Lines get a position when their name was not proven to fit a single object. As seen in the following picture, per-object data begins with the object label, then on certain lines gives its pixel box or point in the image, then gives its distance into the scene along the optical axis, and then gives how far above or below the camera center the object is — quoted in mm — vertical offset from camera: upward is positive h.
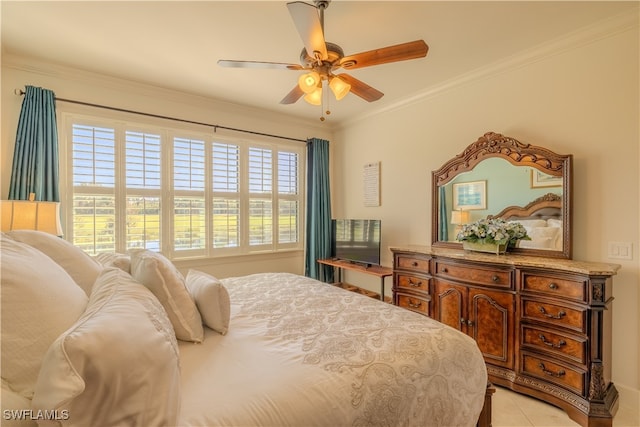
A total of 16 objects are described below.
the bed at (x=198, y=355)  667 -553
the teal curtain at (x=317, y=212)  4191 +10
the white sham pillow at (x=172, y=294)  1286 -367
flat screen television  3580 -359
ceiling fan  1539 +959
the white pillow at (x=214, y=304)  1411 -448
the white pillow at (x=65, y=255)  1171 -183
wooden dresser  1818 -783
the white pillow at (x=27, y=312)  748 -281
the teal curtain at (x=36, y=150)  2518 +557
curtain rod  2754 +1074
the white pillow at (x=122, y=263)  1467 -255
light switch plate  2055 -272
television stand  3260 -673
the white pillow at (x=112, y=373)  600 -364
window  2924 +266
